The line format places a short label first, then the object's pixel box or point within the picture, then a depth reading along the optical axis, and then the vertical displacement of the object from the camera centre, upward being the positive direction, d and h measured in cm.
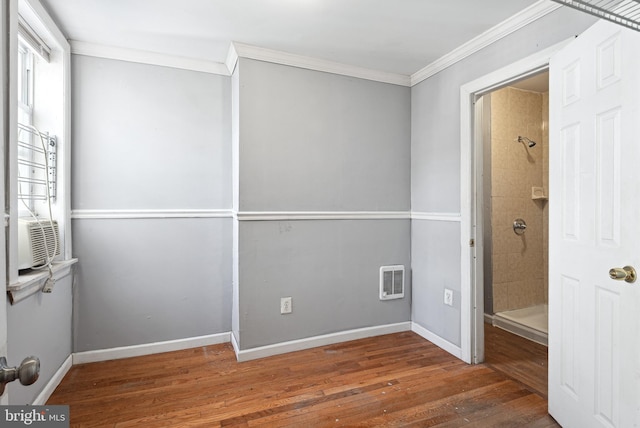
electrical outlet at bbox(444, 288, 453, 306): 260 -67
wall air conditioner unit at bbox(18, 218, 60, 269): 179 -17
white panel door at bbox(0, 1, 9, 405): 72 -18
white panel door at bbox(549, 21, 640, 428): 133 -7
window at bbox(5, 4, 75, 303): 182 +37
